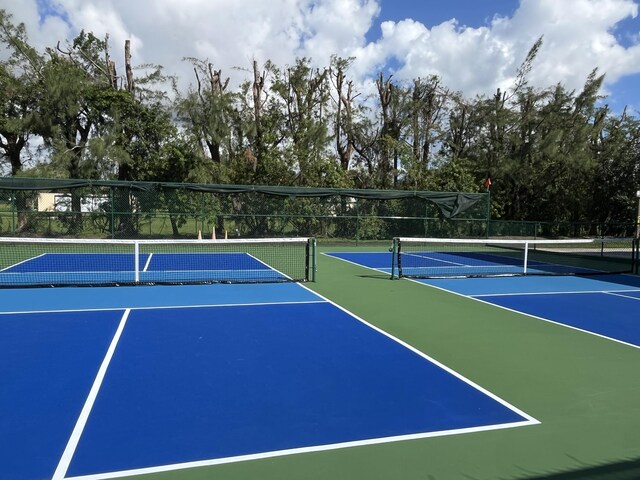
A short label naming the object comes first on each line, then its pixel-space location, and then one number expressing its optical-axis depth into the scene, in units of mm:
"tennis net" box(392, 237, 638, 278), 13914
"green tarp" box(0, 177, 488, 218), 18328
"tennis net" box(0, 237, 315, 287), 11352
